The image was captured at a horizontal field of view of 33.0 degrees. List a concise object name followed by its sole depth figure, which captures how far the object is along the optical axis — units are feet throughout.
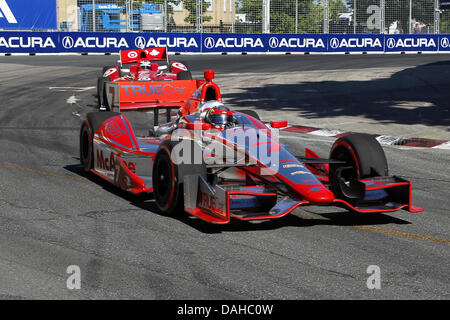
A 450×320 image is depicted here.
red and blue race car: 25.81
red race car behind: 64.08
